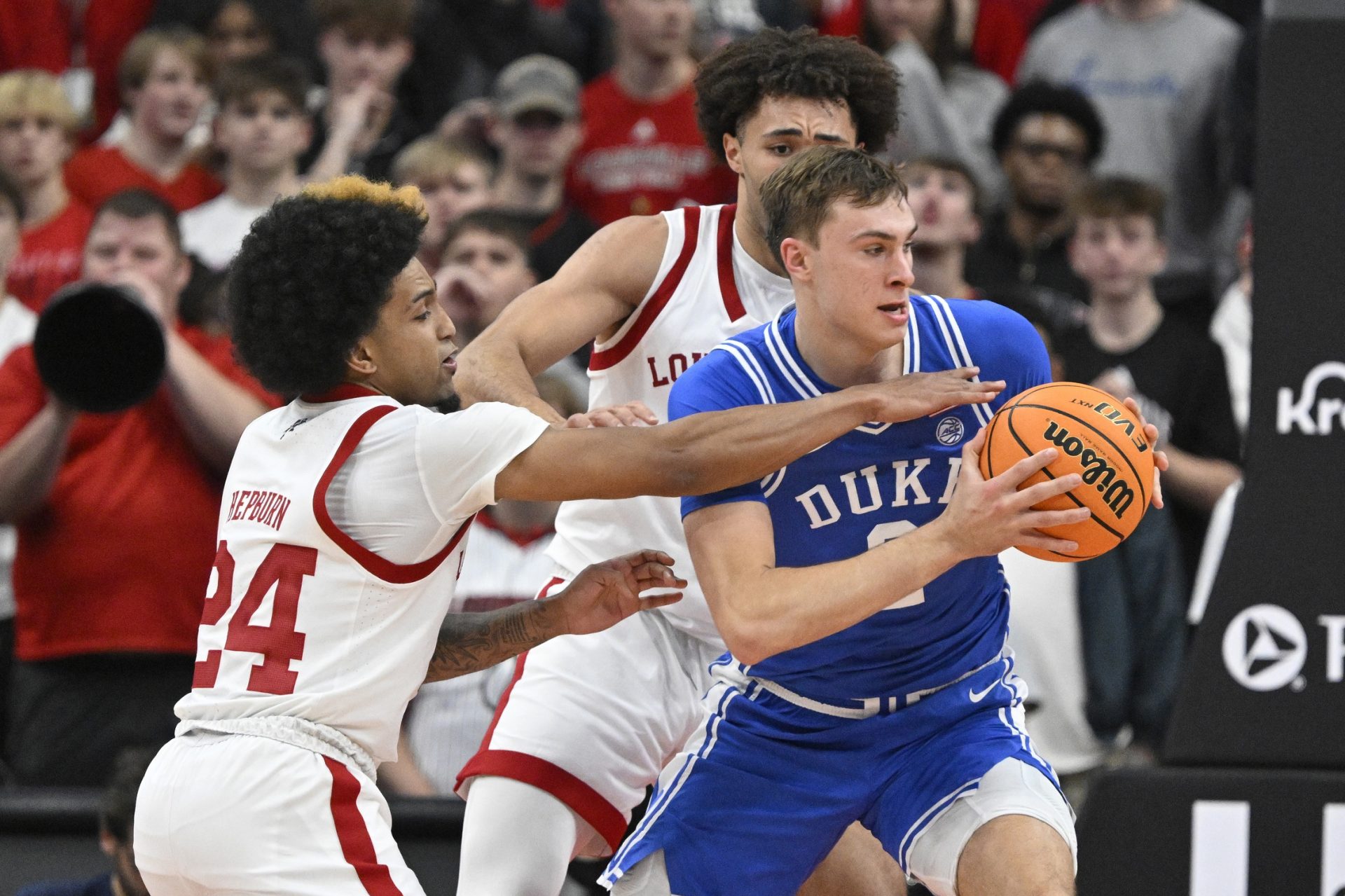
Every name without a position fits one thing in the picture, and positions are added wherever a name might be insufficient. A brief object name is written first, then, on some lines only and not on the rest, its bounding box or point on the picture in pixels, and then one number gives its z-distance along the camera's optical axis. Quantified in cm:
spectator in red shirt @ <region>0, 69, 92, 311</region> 1745
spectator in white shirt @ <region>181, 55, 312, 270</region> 1734
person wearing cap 1762
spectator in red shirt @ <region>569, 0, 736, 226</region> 1770
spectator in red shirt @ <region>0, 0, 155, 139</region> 2012
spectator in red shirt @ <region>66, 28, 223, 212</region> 1792
